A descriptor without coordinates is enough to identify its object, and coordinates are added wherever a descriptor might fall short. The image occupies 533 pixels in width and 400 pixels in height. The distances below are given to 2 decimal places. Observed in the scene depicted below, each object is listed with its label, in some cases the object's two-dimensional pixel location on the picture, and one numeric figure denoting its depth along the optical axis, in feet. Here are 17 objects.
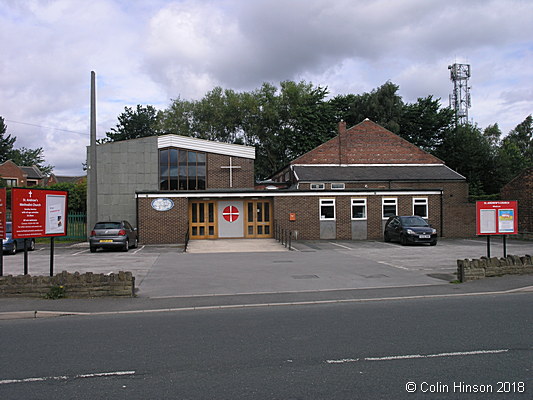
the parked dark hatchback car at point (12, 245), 65.46
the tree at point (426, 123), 165.07
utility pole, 71.26
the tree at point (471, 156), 156.76
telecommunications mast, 199.21
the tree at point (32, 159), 305.28
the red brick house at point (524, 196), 89.40
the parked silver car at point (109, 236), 65.72
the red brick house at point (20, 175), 216.54
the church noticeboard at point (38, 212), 31.99
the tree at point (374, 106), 165.37
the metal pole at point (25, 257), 34.68
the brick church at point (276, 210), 80.84
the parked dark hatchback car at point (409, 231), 72.90
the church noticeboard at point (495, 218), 42.65
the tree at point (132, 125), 256.52
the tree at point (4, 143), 244.01
